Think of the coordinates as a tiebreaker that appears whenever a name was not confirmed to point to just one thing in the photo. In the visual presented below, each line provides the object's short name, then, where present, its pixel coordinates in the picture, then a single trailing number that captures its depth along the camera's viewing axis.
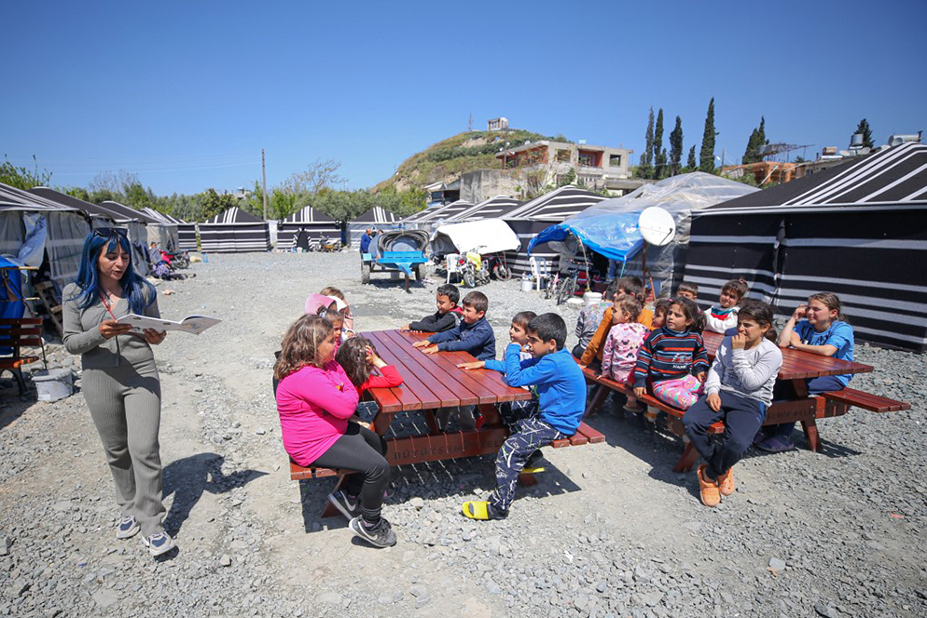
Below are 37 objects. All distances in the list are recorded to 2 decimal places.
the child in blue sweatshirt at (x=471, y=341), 4.28
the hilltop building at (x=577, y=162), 50.28
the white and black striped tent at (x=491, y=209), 22.05
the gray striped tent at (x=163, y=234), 21.28
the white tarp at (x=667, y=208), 11.78
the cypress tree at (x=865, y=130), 45.38
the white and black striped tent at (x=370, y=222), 35.12
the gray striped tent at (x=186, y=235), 31.76
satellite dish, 10.23
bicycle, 12.46
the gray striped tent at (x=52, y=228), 8.20
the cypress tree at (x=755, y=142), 56.05
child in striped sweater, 3.95
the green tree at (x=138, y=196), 48.59
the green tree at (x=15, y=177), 29.70
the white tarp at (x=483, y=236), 16.20
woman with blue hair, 2.79
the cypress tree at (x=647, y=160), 60.65
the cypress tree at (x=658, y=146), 62.09
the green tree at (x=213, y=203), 44.81
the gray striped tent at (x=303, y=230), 33.62
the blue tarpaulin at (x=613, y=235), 11.34
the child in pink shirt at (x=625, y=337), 4.47
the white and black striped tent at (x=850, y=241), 7.39
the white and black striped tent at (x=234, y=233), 31.09
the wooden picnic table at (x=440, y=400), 3.21
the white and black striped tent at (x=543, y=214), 16.59
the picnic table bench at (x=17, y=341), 5.39
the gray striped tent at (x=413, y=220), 31.54
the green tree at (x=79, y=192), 41.99
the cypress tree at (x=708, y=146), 53.44
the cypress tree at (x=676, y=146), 61.30
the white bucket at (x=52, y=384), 5.32
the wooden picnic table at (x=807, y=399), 4.06
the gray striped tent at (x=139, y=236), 16.72
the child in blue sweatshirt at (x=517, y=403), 3.76
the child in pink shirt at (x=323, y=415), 2.79
